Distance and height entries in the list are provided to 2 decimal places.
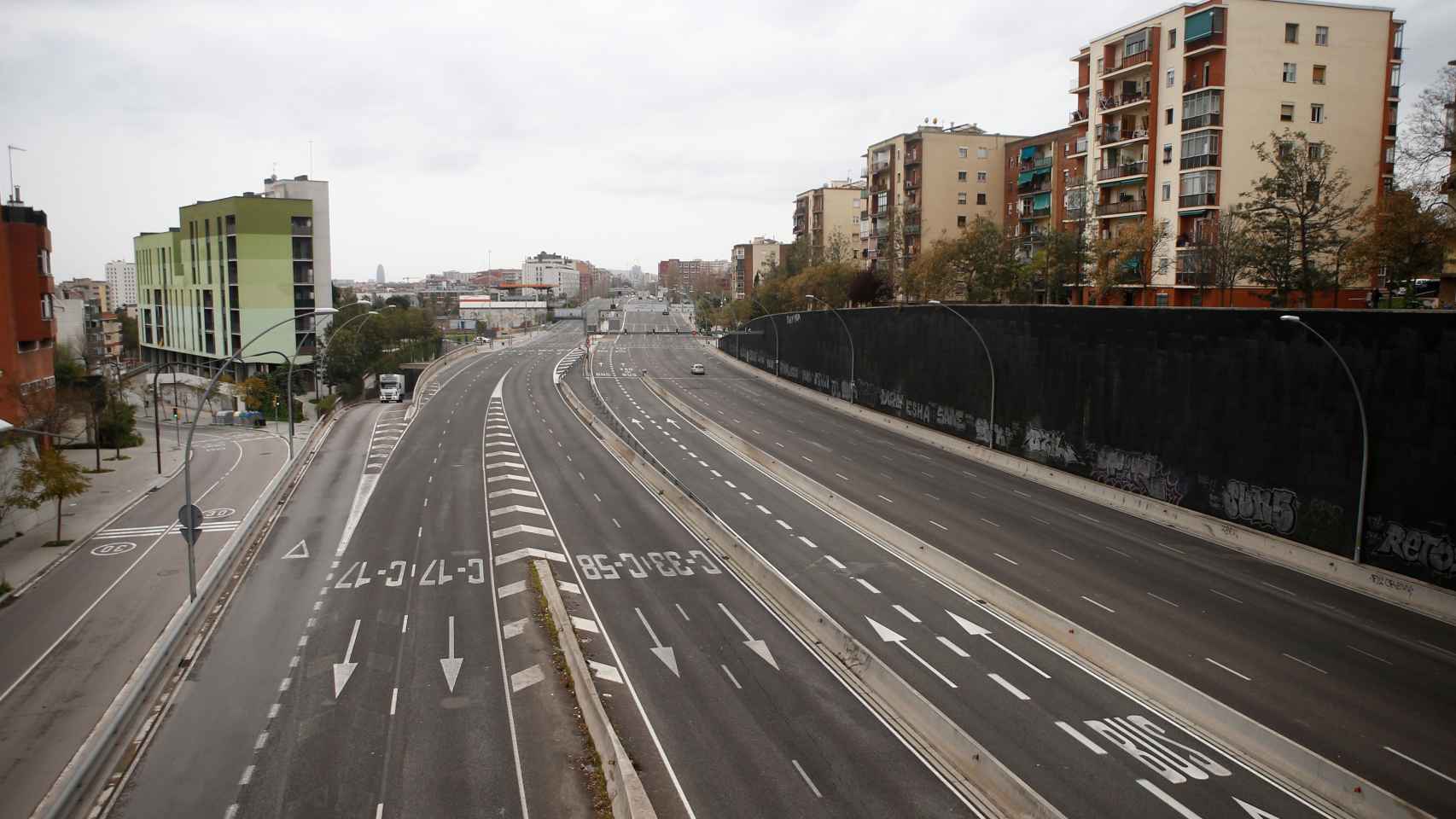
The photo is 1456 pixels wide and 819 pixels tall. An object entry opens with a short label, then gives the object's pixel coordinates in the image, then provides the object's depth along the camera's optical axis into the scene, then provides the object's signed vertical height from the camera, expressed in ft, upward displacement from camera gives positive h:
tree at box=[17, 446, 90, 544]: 111.55 -19.54
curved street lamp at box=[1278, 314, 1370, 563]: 90.43 -13.31
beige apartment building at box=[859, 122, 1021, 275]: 313.73 +47.92
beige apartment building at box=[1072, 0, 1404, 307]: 184.34 +45.99
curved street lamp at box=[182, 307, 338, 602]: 84.74 -21.63
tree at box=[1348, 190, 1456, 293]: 129.29 +12.32
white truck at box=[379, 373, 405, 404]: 264.31 -19.54
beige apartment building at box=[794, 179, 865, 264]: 464.24 +55.46
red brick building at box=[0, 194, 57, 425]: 129.49 +1.29
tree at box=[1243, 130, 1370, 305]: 146.92 +16.17
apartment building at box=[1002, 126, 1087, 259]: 247.09 +42.42
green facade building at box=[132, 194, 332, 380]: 320.09 +15.30
